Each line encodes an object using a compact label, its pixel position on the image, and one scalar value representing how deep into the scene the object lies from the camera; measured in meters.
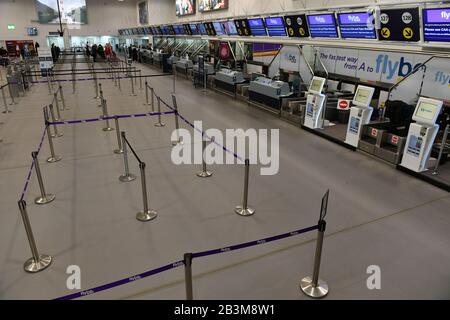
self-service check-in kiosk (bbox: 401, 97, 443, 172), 4.92
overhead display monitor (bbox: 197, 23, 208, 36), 13.63
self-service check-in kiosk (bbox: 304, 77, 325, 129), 7.22
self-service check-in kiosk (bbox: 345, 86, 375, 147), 6.14
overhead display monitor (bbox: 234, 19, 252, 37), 10.04
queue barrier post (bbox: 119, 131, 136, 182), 4.95
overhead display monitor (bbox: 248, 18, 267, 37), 9.21
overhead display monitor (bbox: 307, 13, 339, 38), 6.80
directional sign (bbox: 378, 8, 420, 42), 5.31
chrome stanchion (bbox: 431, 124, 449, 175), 5.01
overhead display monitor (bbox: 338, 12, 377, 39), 6.03
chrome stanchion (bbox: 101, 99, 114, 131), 7.69
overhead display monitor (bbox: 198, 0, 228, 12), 14.83
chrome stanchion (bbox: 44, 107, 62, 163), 5.72
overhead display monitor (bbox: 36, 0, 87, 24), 30.61
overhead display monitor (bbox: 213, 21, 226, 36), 11.87
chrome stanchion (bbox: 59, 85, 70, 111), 9.91
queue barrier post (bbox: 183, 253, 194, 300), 2.15
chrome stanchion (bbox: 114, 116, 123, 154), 6.18
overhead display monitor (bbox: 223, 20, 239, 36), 10.89
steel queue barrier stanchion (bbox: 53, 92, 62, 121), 8.72
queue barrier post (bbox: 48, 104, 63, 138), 7.19
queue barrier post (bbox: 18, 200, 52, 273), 3.05
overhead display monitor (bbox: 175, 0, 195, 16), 18.80
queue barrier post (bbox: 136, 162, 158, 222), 3.95
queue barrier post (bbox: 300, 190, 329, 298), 2.72
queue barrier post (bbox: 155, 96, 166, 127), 8.03
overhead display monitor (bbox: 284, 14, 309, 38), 7.57
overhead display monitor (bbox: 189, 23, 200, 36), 14.68
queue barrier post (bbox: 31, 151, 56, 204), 4.25
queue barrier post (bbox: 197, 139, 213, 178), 5.24
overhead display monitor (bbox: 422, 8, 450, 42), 4.81
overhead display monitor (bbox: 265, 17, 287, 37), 8.38
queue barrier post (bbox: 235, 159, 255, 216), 4.09
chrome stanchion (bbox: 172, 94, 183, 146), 6.73
